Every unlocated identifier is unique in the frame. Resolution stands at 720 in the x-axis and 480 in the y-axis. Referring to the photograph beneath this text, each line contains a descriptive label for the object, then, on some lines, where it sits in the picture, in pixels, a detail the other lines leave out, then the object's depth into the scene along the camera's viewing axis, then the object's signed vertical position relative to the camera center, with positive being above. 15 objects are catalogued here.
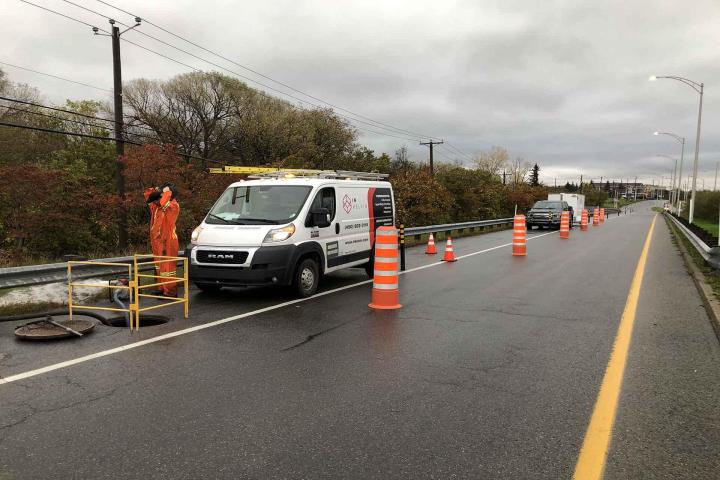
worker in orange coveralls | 8.90 -0.63
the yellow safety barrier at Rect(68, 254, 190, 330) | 6.52 -1.56
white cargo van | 8.23 -0.75
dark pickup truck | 32.27 -1.33
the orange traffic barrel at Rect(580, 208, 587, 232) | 33.09 -1.75
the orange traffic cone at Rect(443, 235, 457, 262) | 14.73 -1.80
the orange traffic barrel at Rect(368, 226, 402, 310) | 8.13 -1.41
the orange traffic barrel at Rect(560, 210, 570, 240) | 24.54 -1.60
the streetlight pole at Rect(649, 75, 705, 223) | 29.65 +3.45
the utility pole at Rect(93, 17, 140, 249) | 17.17 +2.24
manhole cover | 6.03 -1.77
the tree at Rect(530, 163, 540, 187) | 144.88 +5.56
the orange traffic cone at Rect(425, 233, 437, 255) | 17.19 -1.92
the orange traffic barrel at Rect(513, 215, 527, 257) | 16.37 -1.41
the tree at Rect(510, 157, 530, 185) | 96.56 +3.53
